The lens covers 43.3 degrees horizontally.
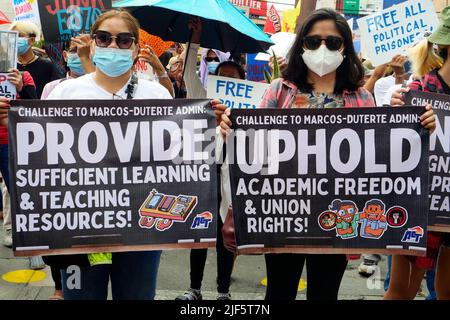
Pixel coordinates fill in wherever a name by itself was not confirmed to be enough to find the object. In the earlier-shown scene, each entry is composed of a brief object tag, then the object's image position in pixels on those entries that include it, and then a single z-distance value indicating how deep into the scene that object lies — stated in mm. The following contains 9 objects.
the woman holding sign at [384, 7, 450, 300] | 3230
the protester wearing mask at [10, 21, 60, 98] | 5934
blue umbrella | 4762
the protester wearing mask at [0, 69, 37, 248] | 2803
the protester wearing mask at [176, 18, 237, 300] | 4266
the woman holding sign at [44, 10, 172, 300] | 2807
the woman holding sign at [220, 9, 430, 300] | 2992
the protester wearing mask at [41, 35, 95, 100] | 3883
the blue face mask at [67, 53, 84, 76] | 4293
